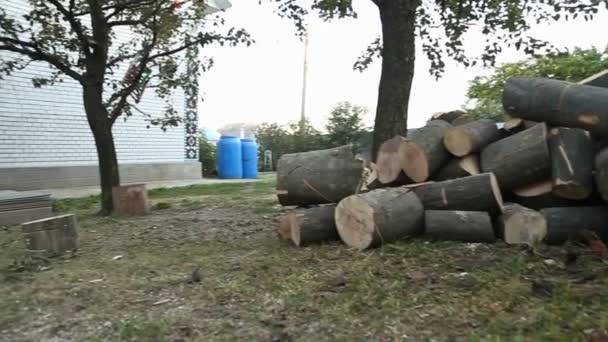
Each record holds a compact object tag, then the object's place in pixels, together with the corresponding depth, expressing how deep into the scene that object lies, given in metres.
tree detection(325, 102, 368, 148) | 16.48
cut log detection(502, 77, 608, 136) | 3.74
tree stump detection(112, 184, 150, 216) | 7.39
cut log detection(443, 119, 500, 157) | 4.58
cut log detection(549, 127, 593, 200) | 3.86
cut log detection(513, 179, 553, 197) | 4.17
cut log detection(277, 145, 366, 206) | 4.83
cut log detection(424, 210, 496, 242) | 4.09
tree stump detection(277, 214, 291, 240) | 4.83
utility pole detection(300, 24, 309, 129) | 37.12
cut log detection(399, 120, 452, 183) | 4.62
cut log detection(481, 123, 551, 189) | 4.12
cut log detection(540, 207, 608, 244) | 3.85
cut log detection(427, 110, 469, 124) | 5.82
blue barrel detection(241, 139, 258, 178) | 16.91
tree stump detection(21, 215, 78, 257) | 4.82
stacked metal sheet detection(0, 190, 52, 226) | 6.73
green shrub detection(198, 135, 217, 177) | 17.22
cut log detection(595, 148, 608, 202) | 3.62
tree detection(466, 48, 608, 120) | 13.71
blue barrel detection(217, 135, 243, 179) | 16.31
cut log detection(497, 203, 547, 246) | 3.95
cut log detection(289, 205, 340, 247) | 4.57
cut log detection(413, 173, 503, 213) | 4.13
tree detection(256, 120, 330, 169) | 18.28
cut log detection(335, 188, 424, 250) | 4.14
